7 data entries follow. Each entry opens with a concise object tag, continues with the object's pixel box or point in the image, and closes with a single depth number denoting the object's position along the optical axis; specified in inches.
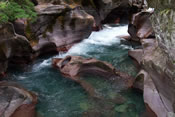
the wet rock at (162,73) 181.6
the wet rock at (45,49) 478.7
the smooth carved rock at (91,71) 370.0
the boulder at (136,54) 456.6
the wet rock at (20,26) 442.6
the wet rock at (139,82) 326.3
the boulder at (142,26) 598.0
